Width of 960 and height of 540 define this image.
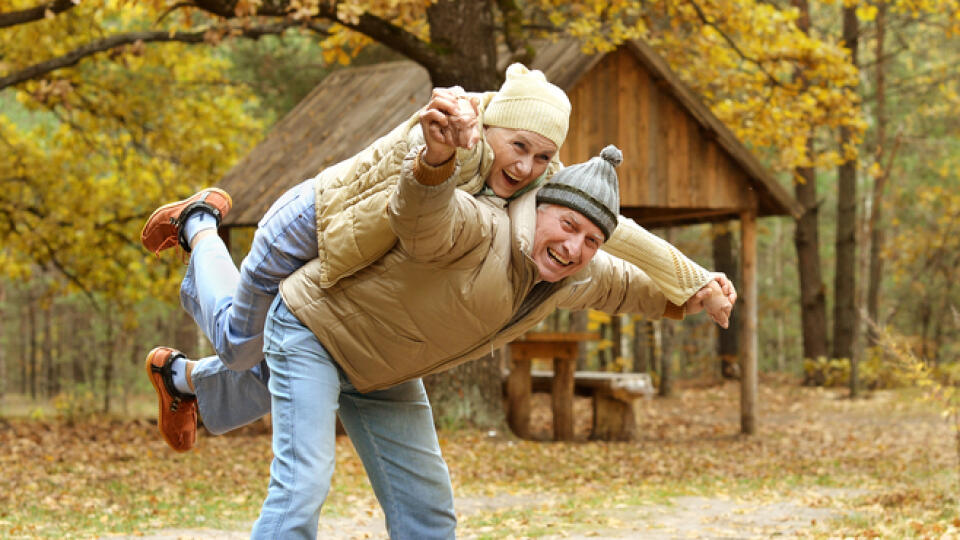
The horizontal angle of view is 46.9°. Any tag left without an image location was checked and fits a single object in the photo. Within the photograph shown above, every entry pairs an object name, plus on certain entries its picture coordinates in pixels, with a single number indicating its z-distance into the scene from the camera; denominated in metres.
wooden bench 14.61
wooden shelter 14.16
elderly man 3.67
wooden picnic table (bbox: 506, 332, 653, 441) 14.27
